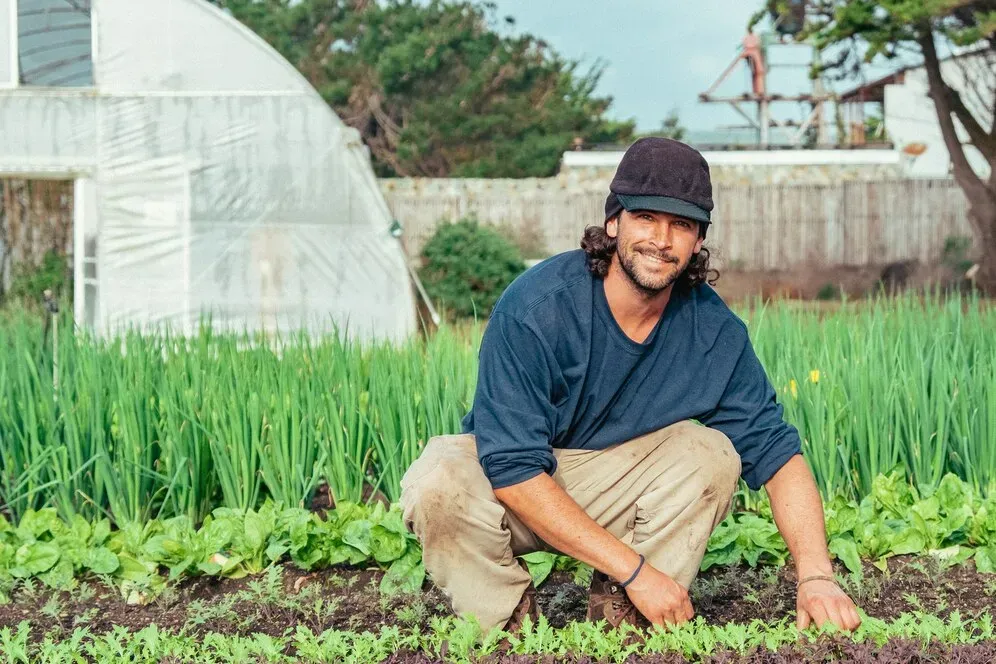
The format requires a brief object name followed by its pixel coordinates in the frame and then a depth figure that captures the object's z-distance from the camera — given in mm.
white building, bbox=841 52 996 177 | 23297
